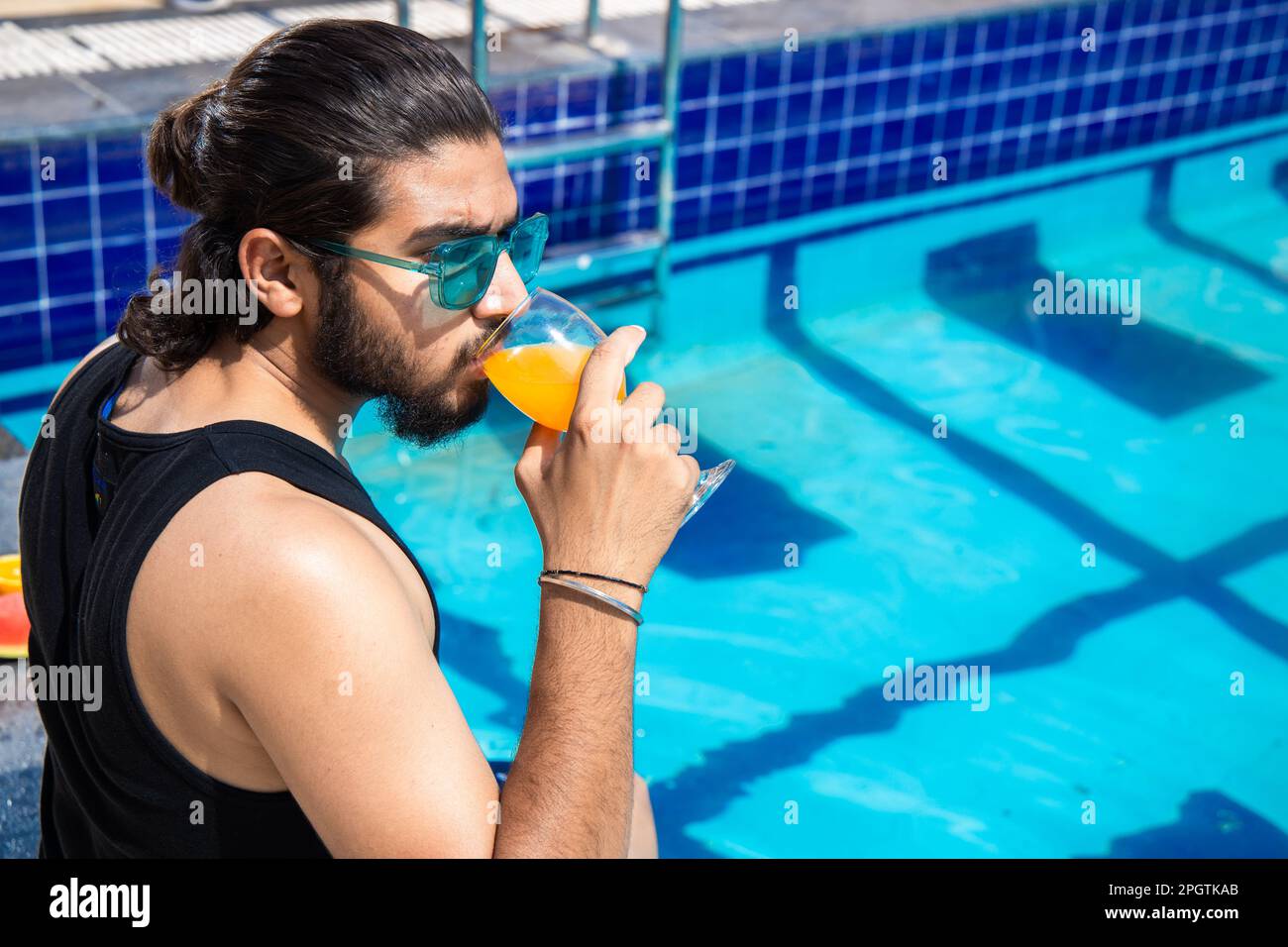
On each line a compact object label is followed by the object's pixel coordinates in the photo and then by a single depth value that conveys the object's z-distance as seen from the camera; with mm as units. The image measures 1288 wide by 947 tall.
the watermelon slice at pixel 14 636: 2674
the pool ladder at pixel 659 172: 4938
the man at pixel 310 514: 1456
